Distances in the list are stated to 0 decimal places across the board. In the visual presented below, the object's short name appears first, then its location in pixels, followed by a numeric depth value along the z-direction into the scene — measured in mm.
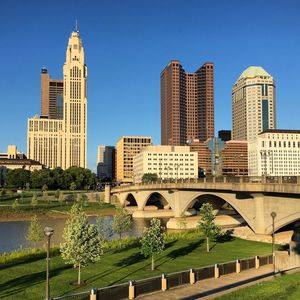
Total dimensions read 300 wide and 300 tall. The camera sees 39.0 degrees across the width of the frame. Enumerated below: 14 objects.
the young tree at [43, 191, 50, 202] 141212
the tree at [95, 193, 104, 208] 147500
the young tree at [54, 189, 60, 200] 145362
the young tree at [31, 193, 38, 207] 119000
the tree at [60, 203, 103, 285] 30984
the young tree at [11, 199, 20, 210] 113875
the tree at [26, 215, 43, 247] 52625
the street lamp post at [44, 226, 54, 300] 21816
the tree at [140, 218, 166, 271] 36312
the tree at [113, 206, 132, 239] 59531
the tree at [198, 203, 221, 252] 49844
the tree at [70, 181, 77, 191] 176625
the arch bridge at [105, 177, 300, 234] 48031
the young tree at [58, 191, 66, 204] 135488
